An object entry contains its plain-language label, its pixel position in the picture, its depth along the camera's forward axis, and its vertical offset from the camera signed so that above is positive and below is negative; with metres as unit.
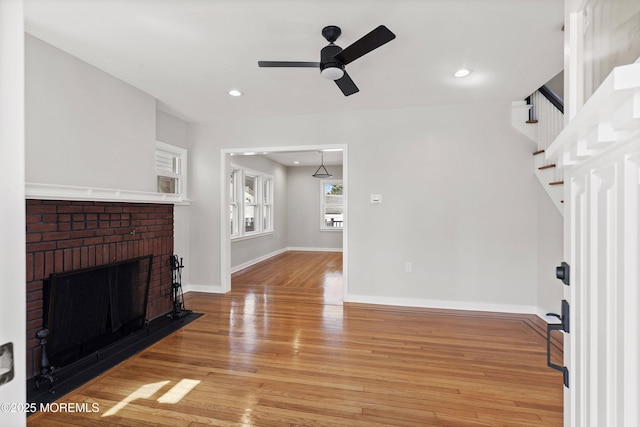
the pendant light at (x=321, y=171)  7.12 +1.23
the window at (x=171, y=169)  4.12 +0.65
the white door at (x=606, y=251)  0.58 -0.10
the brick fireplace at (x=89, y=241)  2.22 -0.26
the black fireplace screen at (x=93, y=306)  2.32 -0.83
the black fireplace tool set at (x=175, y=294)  3.51 -1.01
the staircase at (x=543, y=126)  3.07 +0.98
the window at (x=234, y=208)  6.18 +0.11
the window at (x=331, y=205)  8.87 +0.24
